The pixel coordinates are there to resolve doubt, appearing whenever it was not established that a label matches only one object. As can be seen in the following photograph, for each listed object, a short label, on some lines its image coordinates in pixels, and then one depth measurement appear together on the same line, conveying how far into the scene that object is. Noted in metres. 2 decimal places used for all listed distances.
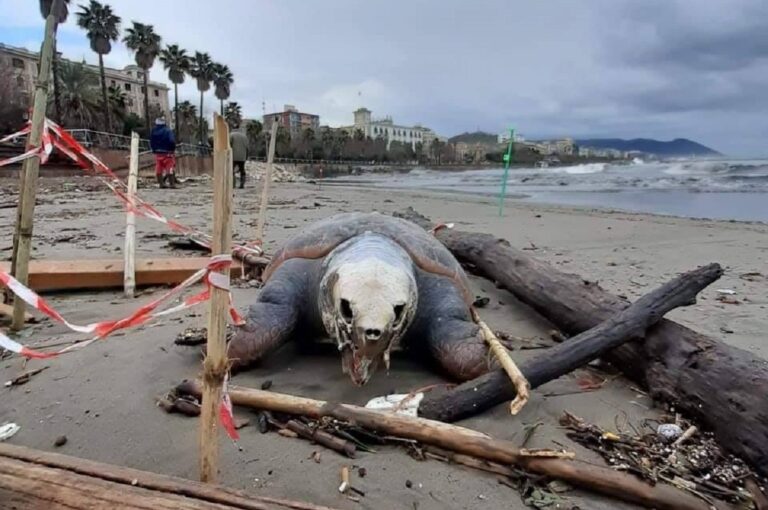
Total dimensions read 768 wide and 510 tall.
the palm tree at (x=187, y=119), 60.59
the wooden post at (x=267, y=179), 5.76
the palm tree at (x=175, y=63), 50.14
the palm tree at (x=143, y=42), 44.94
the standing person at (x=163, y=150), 14.42
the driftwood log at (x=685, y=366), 2.10
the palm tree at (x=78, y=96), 39.38
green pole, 10.53
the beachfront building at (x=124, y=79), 56.56
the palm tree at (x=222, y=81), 56.85
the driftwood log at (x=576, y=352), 2.38
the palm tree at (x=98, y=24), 40.28
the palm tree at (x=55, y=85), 24.17
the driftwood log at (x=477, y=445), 1.85
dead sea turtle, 2.47
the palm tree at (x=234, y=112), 58.72
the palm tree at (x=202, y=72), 54.28
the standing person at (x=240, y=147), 16.06
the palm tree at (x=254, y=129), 62.35
